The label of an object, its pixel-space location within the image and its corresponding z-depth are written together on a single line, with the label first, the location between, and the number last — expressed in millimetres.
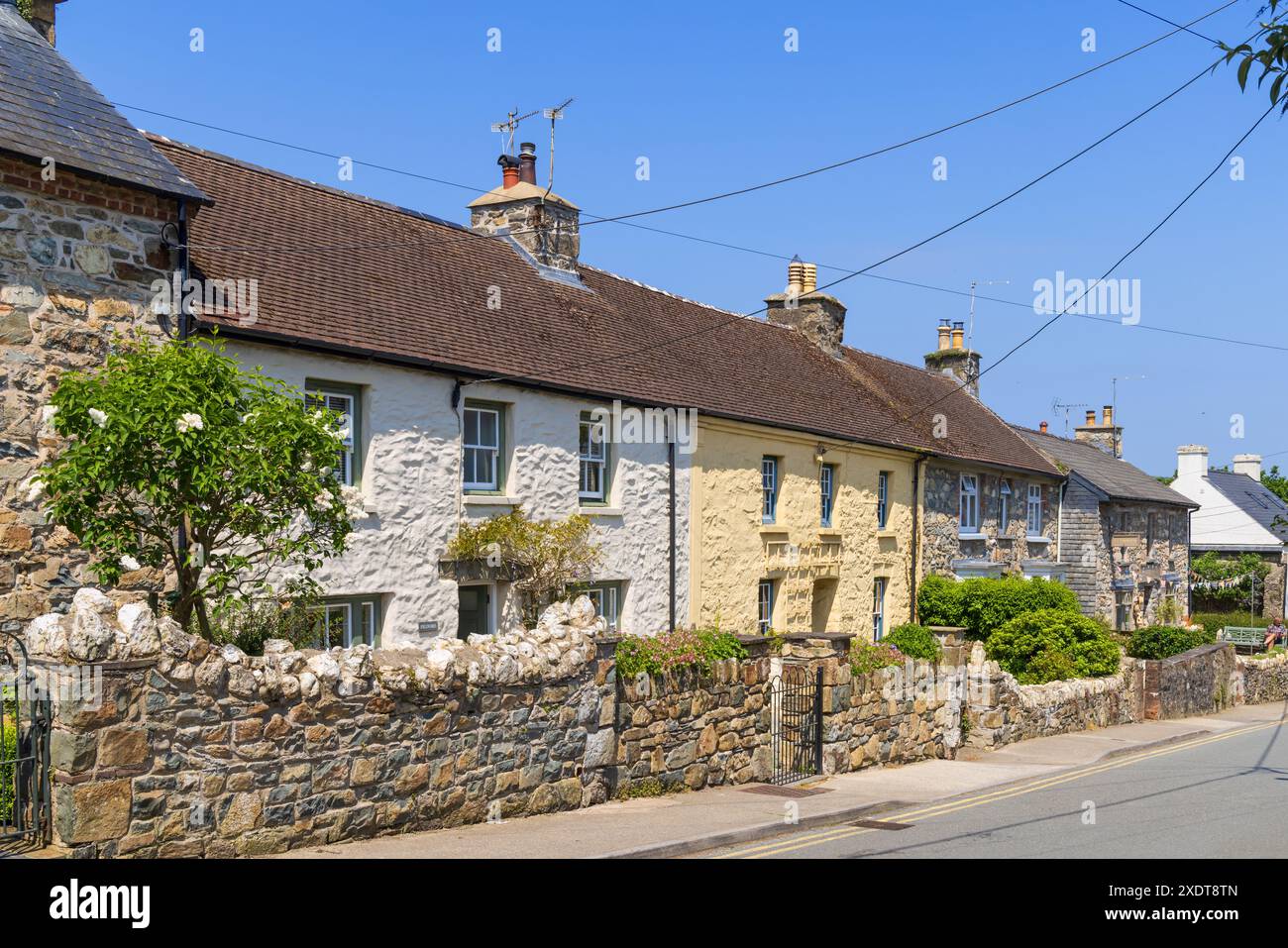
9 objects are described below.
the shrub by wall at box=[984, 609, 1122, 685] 26297
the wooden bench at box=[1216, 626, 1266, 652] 43594
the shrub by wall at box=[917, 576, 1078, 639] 28094
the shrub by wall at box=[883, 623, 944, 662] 23688
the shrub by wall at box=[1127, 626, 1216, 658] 32656
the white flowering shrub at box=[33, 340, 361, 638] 9250
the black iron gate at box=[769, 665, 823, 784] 15539
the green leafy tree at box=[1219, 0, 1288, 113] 6604
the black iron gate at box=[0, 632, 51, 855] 7875
